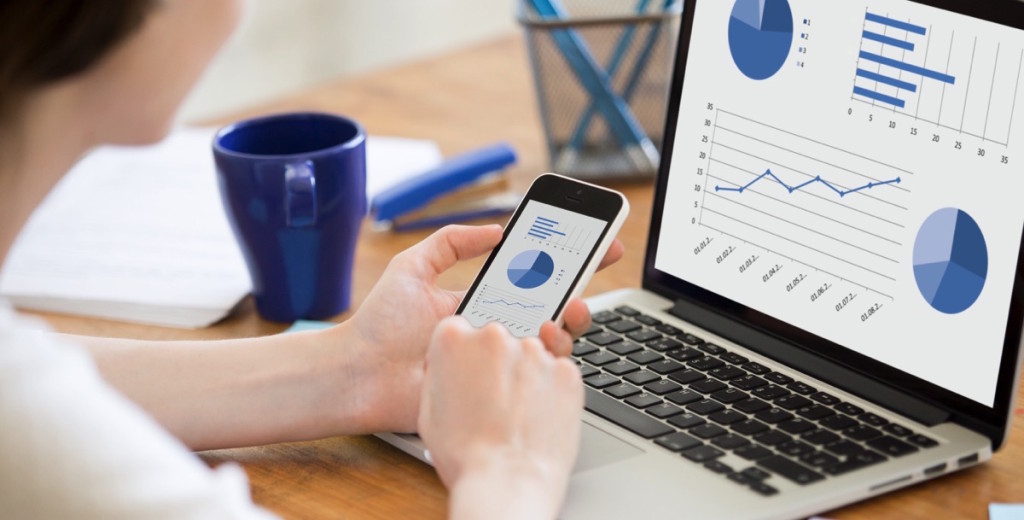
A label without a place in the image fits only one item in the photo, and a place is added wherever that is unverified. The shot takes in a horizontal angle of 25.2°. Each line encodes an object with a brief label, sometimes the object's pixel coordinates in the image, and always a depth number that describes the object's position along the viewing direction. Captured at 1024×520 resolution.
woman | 1.13
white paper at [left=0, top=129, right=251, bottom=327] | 1.48
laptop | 1.24
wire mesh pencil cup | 1.61
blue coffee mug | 1.41
